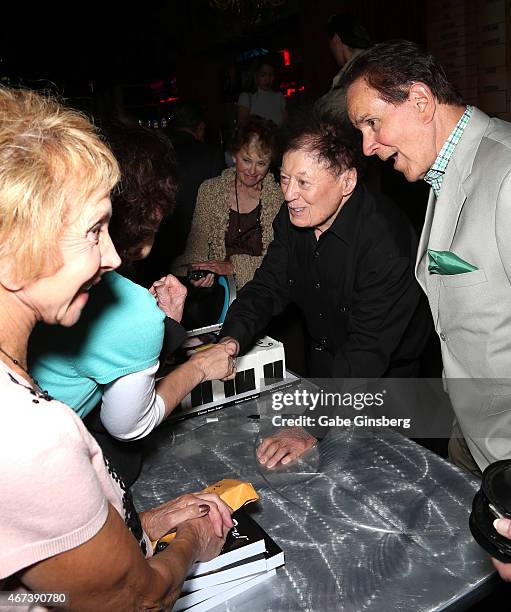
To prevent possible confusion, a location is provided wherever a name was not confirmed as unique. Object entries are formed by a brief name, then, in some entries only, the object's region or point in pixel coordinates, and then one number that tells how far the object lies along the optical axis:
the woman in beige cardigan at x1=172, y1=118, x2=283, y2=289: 3.30
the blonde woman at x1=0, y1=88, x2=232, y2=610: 0.74
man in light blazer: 1.49
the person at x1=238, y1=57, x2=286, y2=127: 6.14
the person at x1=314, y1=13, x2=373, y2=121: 3.85
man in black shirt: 2.01
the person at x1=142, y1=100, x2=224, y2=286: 3.59
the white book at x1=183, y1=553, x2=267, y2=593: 1.09
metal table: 1.12
